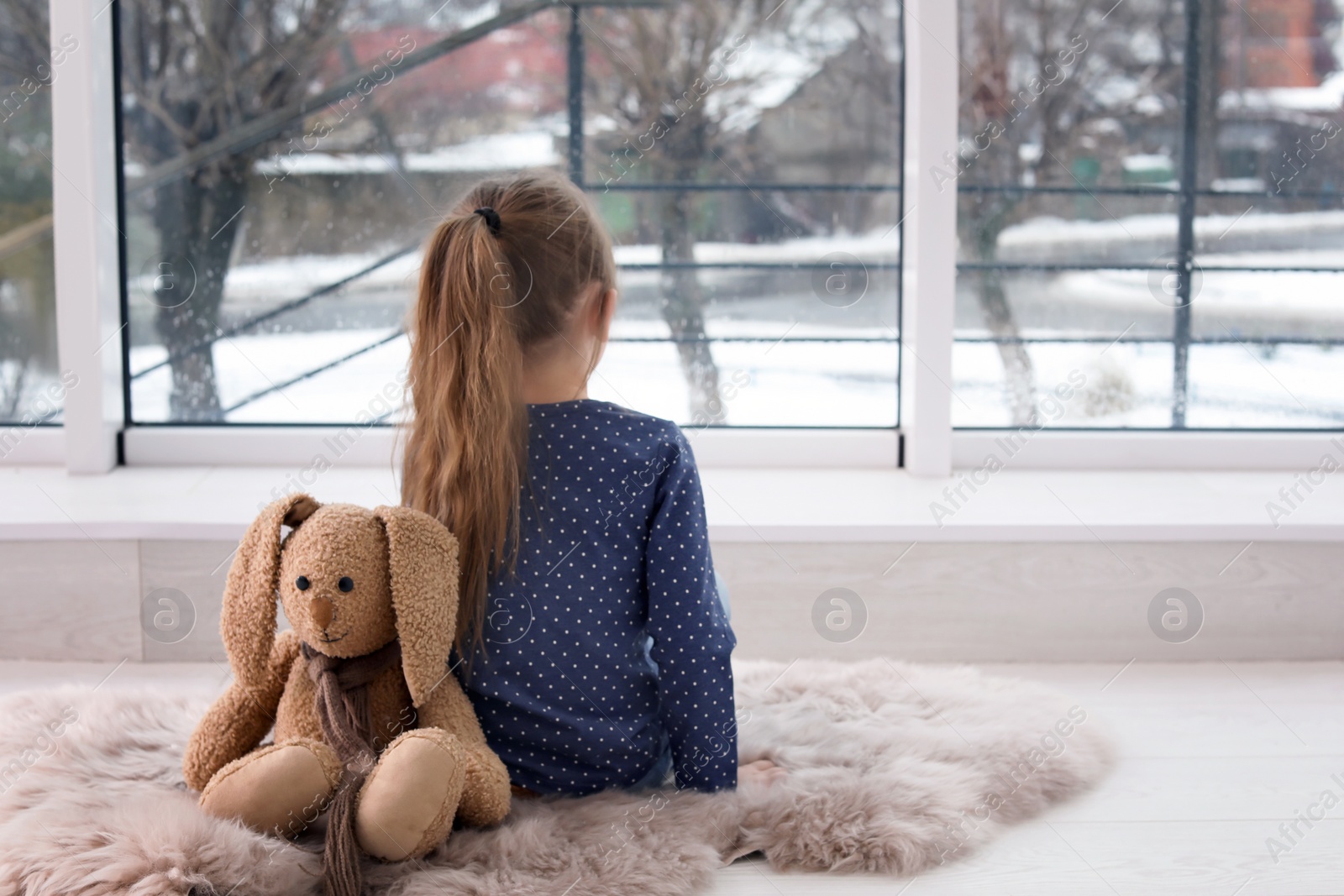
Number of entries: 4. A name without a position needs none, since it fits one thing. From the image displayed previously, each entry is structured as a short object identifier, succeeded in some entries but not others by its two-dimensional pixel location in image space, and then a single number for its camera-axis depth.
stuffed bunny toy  1.08
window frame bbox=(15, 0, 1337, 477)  2.10
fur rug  1.06
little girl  1.22
